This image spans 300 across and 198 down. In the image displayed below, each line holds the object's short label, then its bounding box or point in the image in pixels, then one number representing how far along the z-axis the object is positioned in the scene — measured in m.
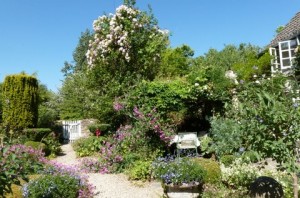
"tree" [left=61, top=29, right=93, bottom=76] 48.38
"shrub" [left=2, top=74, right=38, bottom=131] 17.12
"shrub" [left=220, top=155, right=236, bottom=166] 10.59
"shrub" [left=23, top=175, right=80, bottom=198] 7.43
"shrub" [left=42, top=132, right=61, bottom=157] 15.30
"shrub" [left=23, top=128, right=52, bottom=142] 16.25
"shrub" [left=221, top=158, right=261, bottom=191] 8.17
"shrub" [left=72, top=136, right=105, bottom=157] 14.85
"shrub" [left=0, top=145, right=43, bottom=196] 3.87
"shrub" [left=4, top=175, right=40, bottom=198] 7.50
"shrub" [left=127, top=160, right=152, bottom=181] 9.93
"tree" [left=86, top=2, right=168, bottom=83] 15.00
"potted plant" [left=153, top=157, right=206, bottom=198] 7.48
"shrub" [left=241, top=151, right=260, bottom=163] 4.91
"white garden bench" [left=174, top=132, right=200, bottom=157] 12.74
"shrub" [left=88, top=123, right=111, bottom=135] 17.71
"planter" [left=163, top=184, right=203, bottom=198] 7.50
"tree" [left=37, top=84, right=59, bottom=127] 21.36
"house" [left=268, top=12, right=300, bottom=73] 21.19
